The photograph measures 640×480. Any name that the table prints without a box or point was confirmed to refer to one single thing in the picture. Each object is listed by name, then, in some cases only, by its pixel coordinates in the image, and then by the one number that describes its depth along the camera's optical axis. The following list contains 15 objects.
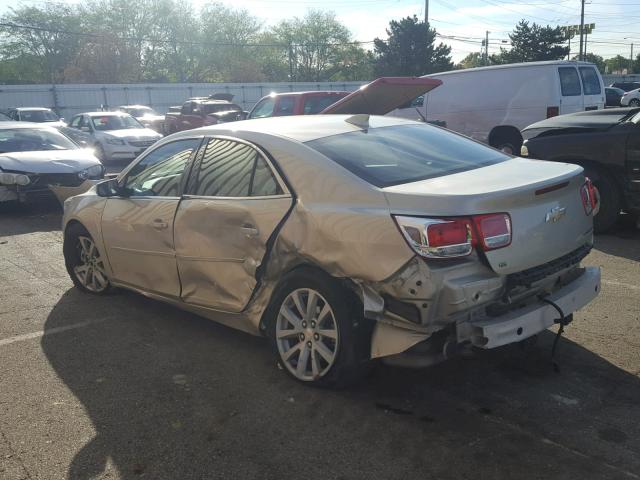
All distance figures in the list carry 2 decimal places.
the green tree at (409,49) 52.81
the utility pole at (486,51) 67.89
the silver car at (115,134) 16.78
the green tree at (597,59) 88.18
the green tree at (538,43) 57.25
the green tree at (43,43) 59.81
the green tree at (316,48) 75.44
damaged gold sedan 3.04
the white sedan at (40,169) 9.19
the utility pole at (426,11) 47.90
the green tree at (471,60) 87.81
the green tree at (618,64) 96.60
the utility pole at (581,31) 58.47
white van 12.59
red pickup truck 18.12
